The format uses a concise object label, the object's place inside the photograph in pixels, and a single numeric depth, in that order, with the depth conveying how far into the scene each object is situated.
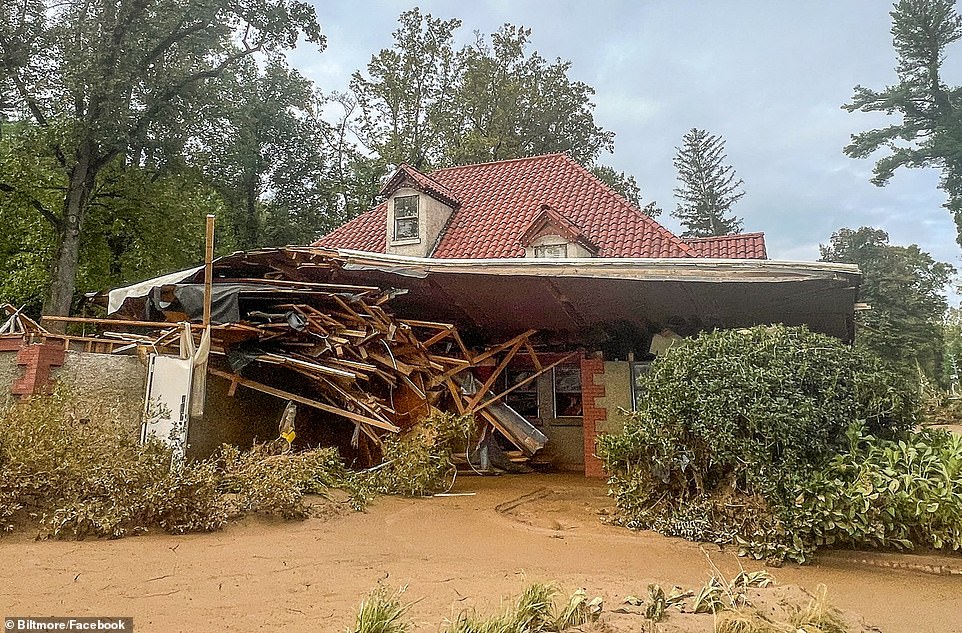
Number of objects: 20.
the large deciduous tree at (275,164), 24.95
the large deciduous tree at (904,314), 27.33
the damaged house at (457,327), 7.72
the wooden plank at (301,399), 7.94
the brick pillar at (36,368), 6.64
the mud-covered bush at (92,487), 5.05
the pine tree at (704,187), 41.72
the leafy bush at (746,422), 5.14
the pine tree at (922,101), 27.20
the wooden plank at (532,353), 11.27
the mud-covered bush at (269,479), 5.80
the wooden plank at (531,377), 10.65
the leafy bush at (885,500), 4.63
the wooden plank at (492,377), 10.53
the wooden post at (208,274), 7.16
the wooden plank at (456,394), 10.22
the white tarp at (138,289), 8.04
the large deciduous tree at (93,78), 16.64
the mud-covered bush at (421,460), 7.50
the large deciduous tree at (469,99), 25.47
